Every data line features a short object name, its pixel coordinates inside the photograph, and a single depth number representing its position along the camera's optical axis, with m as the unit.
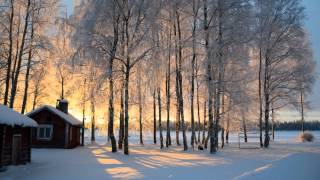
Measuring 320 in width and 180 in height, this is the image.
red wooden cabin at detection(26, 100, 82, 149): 31.52
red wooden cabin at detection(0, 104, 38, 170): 17.16
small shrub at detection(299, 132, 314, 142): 41.12
